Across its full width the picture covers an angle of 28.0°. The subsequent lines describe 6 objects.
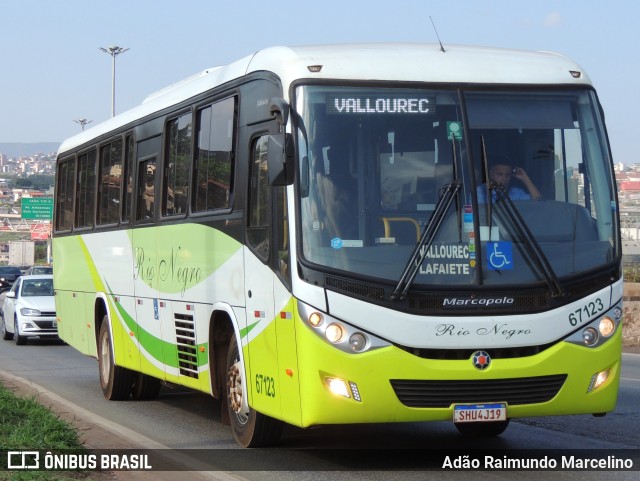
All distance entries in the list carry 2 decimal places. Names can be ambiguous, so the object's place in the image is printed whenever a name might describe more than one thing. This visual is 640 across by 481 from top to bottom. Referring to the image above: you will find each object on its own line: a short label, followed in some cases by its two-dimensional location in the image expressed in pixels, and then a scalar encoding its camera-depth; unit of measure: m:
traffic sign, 88.19
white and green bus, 9.21
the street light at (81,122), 101.81
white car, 28.19
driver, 9.50
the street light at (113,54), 69.86
